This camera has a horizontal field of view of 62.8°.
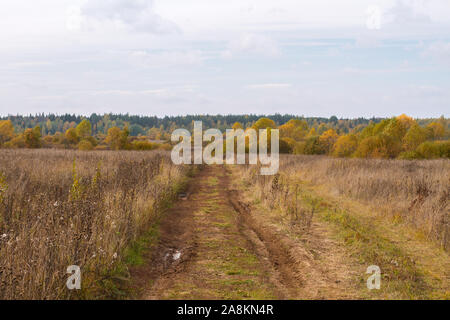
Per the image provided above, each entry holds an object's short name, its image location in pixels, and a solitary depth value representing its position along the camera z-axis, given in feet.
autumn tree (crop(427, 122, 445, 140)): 164.65
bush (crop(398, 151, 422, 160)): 108.17
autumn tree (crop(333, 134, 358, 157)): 147.02
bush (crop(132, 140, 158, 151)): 187.64
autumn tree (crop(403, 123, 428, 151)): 142.36
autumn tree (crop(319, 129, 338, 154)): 171.12
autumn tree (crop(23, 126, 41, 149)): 187.32
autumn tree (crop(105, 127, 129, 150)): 181.68
